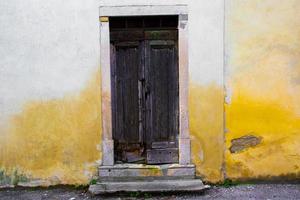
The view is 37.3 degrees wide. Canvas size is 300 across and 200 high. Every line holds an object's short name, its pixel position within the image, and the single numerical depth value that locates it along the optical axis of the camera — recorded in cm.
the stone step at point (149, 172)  614
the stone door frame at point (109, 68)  596
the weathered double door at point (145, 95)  633
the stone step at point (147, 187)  587
